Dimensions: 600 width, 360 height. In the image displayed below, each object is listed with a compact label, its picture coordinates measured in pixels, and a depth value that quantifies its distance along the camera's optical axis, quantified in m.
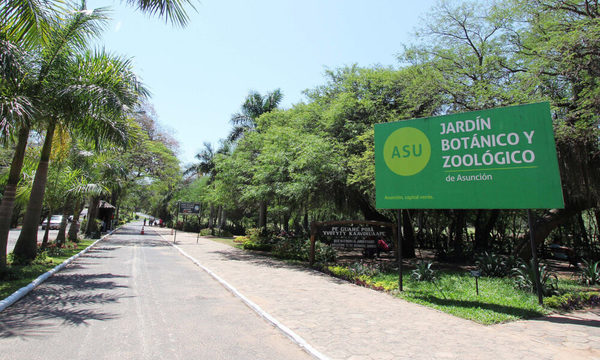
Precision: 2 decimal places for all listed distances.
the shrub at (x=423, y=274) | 10.24
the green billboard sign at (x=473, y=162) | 7.61
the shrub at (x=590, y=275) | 10.50
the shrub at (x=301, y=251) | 14.72
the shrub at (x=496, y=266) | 11.58
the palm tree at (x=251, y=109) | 29.14
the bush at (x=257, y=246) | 21.66
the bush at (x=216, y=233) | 37.56
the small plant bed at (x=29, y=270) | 7.73
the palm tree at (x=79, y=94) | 9.62
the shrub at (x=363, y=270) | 11.05
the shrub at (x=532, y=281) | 8.26
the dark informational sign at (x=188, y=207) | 28.92
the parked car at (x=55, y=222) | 33.89
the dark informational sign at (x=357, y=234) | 12.23
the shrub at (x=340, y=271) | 11.14
